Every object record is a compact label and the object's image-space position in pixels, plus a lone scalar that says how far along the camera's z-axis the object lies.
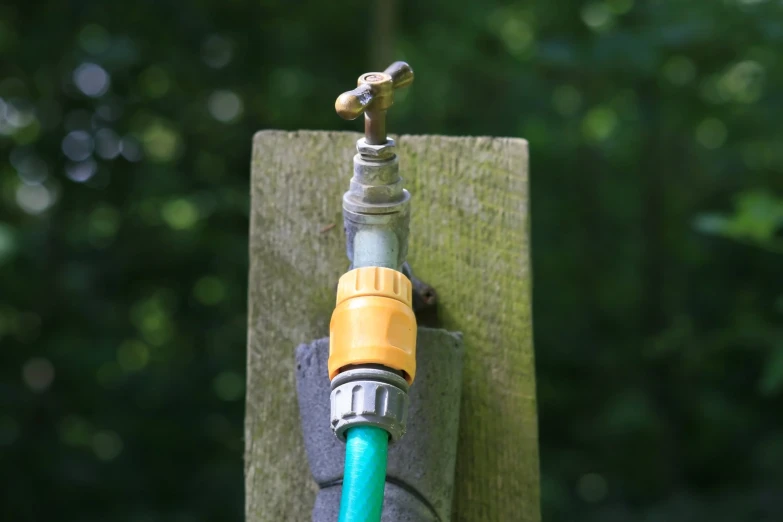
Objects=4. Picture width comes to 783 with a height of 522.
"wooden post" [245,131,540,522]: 1.33
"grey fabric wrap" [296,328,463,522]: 1.29
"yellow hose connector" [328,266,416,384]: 1.22
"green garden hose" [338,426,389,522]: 1.21
